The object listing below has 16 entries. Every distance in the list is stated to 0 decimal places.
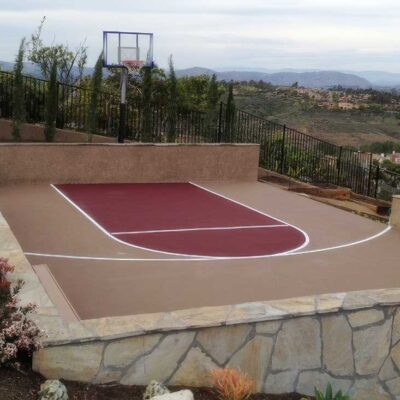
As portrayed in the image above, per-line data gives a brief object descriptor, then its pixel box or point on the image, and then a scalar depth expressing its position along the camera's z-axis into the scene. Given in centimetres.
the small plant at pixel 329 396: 395
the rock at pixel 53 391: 351
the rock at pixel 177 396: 342
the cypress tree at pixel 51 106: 1448
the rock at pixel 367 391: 480
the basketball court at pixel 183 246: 639
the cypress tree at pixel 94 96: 1469
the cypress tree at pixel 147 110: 1534
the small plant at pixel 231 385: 377
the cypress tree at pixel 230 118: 1639
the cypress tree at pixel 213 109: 1648
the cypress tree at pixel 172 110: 1552
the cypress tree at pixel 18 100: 1418
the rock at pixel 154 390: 377
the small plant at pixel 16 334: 367
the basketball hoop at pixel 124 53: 1420
